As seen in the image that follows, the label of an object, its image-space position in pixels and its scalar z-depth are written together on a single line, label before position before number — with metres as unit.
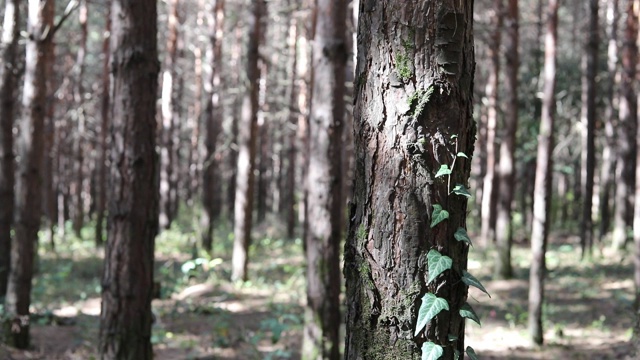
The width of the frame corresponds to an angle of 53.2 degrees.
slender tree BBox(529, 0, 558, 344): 9.28
